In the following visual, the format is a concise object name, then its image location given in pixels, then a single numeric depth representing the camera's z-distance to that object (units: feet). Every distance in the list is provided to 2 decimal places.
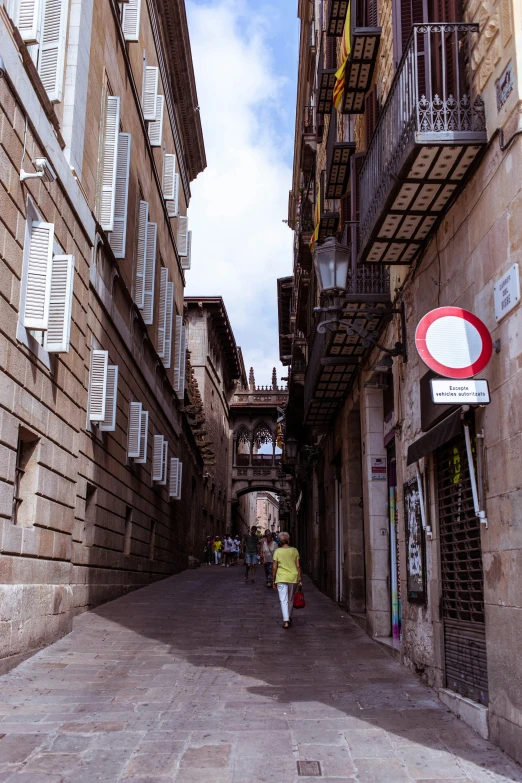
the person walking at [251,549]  71.97
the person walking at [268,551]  69.05
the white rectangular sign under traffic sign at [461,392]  18.81
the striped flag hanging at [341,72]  35.88
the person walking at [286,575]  39.24
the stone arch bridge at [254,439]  181.57
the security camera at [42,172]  29.03
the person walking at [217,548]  120.37
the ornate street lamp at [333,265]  29.50
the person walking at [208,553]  124.57
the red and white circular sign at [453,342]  19.02
